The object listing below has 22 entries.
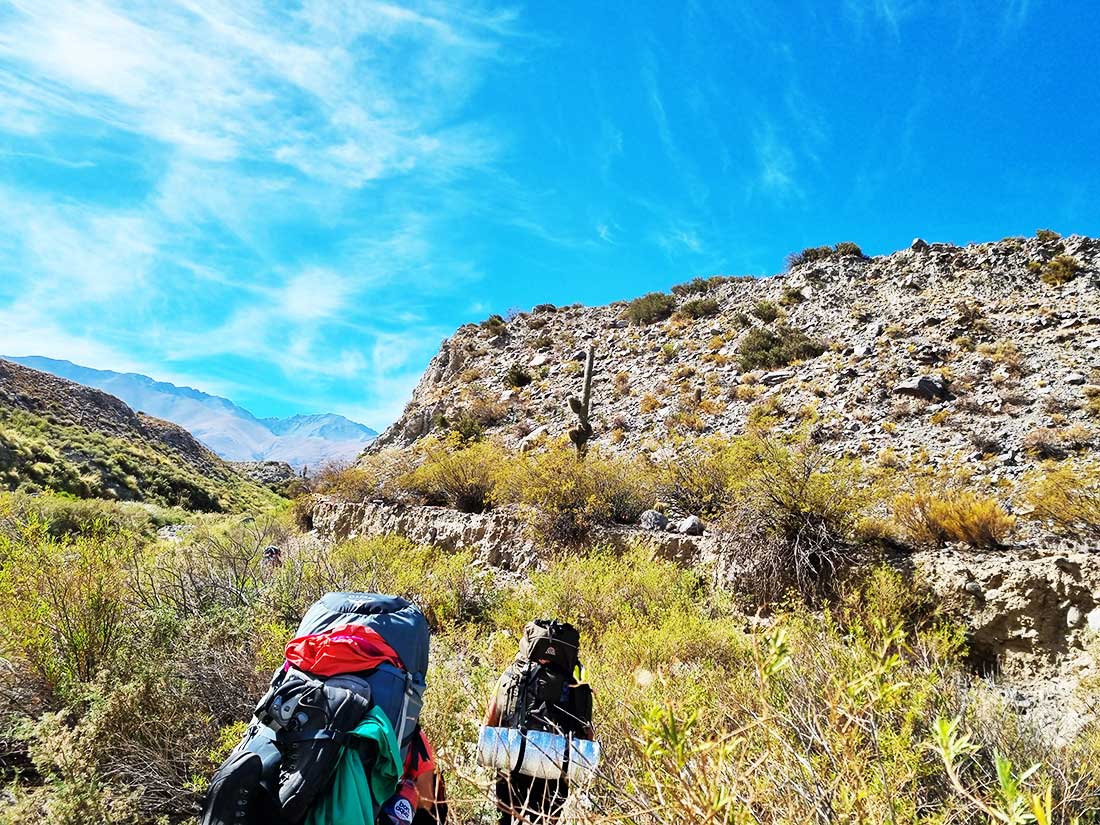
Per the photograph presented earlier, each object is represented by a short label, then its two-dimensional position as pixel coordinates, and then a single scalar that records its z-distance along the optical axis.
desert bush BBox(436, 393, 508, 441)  17.08
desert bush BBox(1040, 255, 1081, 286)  14.34
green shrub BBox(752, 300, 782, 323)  18.22
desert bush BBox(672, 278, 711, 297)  23.38
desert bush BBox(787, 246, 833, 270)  21.84
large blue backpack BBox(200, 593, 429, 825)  1.94
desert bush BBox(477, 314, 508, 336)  25.59
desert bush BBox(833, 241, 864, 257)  21.03
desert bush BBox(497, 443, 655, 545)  8.77
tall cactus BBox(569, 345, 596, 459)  12.23
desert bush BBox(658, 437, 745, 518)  8.36
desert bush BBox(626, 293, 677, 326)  22.06
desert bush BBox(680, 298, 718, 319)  20.95
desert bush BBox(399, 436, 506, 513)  10.92
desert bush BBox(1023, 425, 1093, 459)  8.58
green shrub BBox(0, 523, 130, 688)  4.20
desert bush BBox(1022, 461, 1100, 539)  5.79
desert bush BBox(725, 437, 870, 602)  6.14
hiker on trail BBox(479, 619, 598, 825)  3.20
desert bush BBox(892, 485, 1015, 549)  6.00
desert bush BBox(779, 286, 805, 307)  18.88
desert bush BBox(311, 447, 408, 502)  12.77
